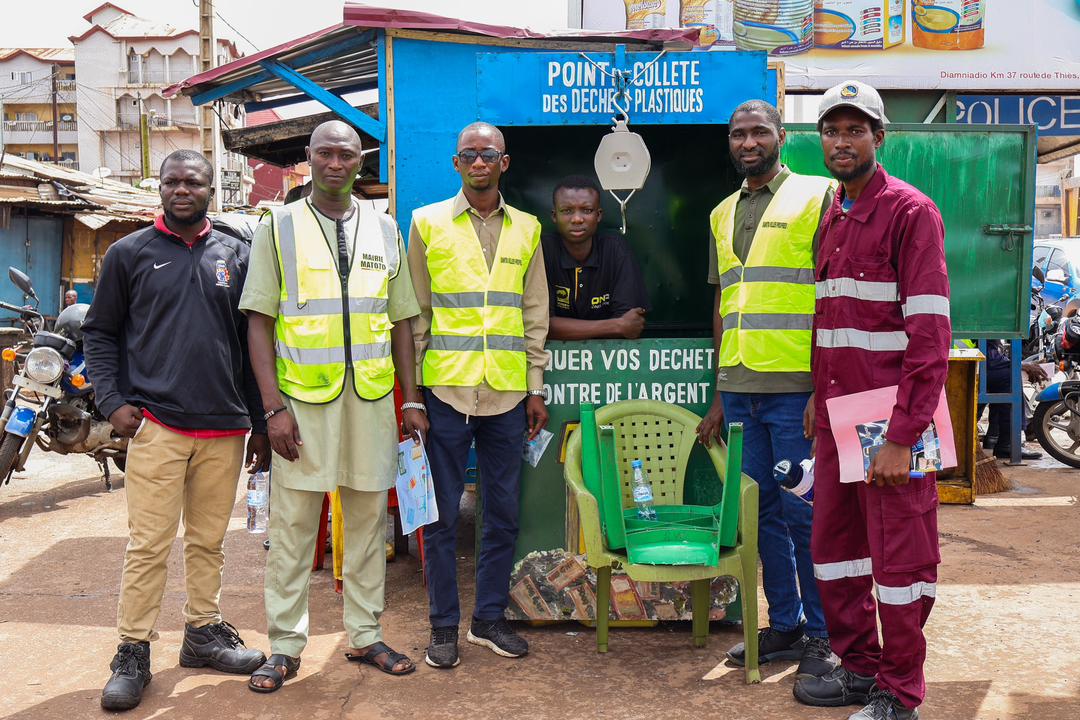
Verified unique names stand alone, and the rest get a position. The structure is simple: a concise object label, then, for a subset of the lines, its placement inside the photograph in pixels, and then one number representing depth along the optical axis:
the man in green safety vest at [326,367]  3.56
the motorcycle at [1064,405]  7.97
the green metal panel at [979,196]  6.31
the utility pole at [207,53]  17.44
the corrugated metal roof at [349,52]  5.25
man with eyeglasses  3.85
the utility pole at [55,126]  36.19
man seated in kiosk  4.25
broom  7.12
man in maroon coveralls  3.08
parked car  13.14
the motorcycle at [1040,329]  9.27
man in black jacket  3.59
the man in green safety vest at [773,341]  3.74
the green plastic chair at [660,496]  3.59
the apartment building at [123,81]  44.03
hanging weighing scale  4.33
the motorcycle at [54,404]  6.39
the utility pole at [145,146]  28.59
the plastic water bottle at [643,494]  4.02
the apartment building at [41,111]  46.31
